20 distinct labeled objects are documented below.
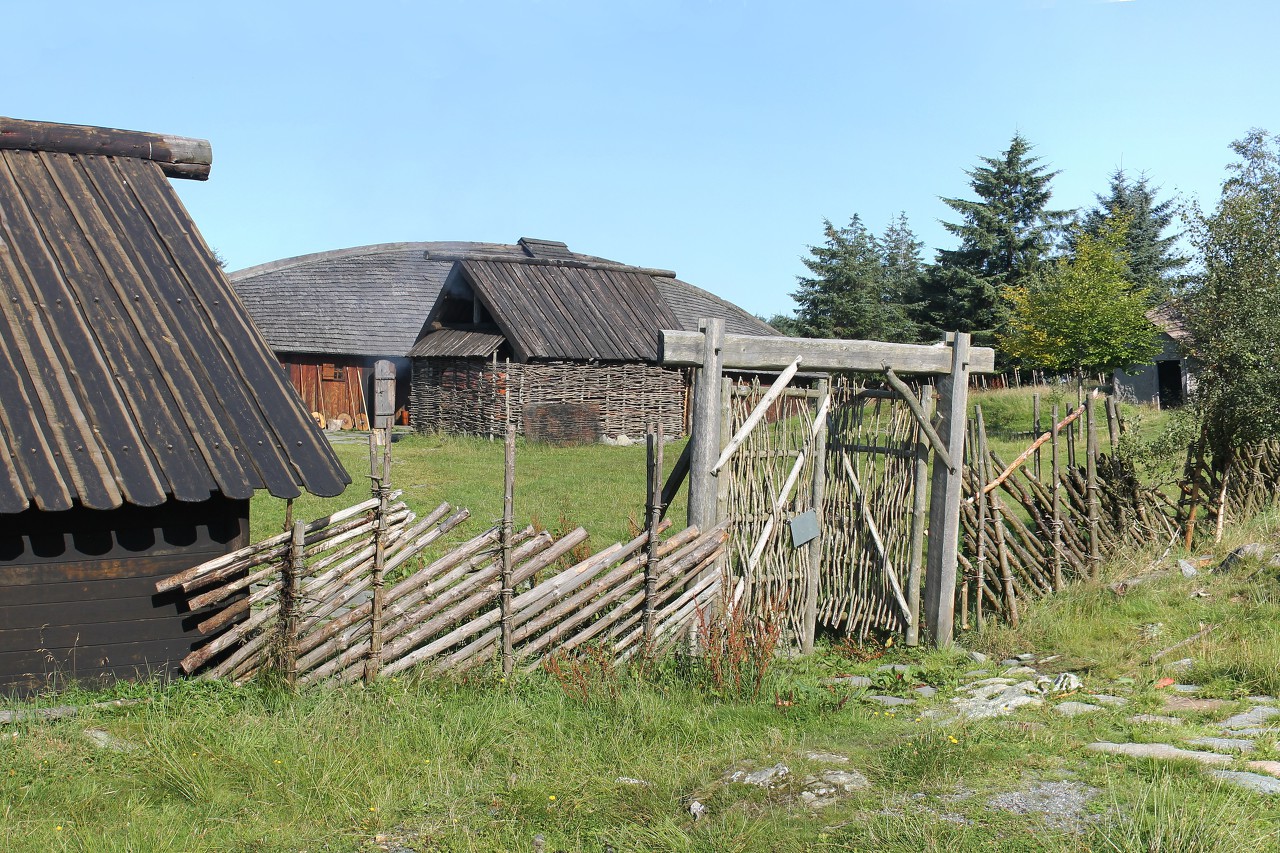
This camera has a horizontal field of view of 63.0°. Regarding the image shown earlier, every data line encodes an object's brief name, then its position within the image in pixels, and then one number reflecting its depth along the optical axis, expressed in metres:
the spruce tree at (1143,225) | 39.84
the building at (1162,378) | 30.97
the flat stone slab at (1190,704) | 5.94
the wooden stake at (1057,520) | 9.20
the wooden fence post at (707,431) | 7.29
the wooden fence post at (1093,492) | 9.37
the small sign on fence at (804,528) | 7.77
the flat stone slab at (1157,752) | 4.76
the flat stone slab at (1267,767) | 4.55
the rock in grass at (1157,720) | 5.56
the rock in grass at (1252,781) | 4.31
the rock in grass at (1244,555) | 8.89
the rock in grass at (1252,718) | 5.51
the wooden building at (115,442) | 5.61
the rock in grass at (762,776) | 4.66
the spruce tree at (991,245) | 37.38
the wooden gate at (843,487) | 7.77
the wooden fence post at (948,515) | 8.43
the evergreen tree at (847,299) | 40.22
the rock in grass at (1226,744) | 4.98
